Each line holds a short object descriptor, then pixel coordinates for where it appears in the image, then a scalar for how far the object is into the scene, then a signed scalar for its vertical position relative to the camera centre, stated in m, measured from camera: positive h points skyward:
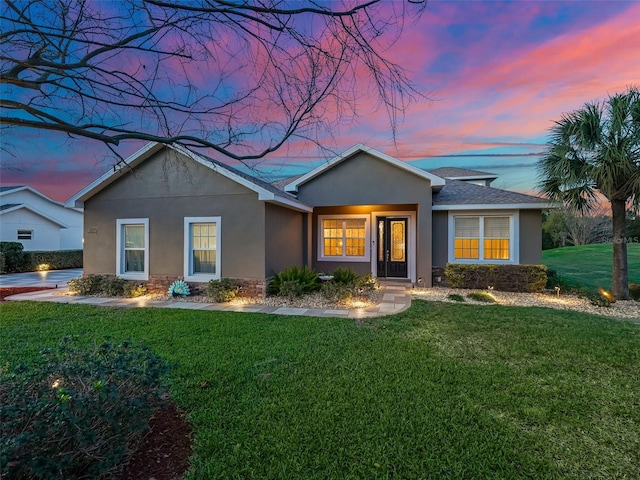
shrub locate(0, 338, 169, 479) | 1.87 -1.09
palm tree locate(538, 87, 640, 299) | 8.57 +2.36
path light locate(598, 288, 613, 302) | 9.14 -1.50
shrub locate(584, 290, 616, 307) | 8.66 -1.55
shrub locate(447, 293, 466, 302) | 9.12 -1.54
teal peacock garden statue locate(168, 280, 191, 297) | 9.53 -1.34
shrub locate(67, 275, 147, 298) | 9.76 -1.28
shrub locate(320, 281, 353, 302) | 8.62 -1.30
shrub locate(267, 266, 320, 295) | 9.46 -1.03
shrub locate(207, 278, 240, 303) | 8.90 -1.27
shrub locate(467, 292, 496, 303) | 9.15 -1.54
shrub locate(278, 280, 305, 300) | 9.06 -1.27
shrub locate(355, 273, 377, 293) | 9.49 -1.20
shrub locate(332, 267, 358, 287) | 10.08 -1.02
